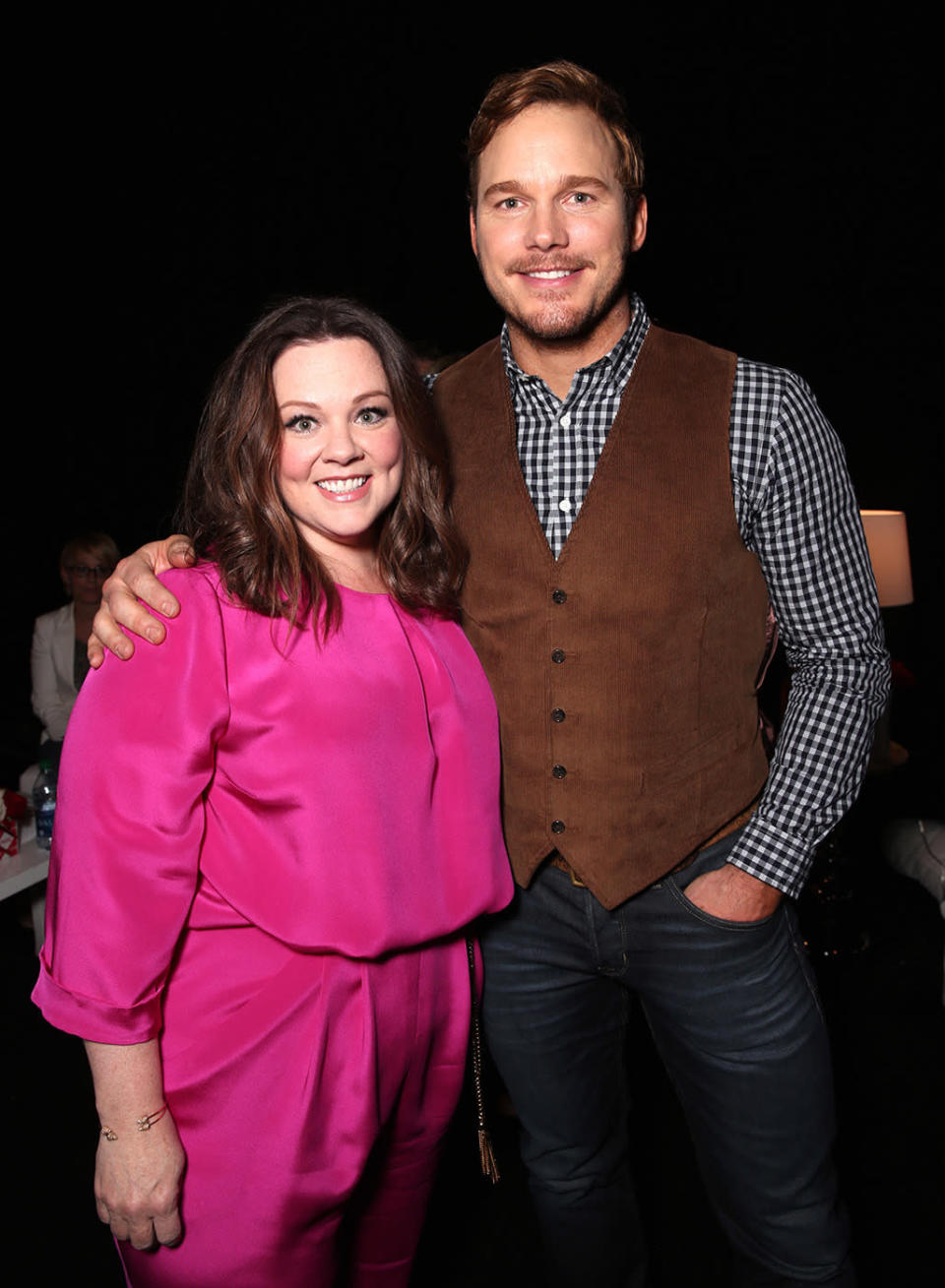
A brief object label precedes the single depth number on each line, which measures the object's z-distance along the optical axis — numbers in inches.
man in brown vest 56.8
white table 116.6
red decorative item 122.4
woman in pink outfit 46.8
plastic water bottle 123.0
